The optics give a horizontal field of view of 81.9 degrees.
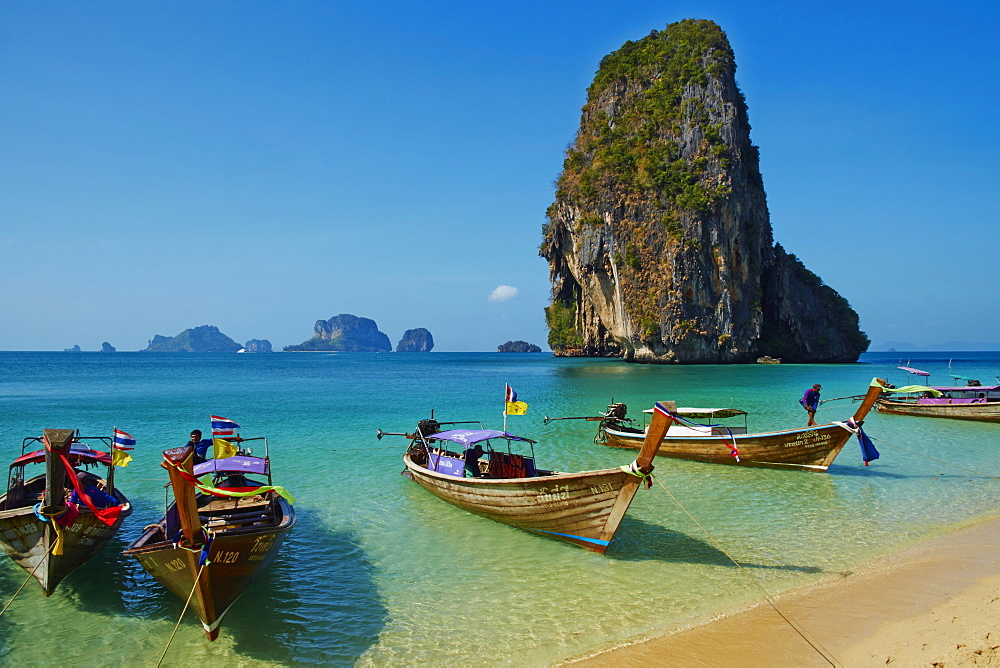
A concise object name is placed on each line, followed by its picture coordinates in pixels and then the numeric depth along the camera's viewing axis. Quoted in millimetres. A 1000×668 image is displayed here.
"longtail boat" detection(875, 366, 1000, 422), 23453
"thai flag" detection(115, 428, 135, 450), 9000
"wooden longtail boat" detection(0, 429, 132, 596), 7410
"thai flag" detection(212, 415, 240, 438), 10828
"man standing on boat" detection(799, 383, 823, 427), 17034
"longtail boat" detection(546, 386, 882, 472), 14273
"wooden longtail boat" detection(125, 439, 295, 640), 6324
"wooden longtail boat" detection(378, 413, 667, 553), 8695
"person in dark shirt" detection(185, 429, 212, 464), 11109
